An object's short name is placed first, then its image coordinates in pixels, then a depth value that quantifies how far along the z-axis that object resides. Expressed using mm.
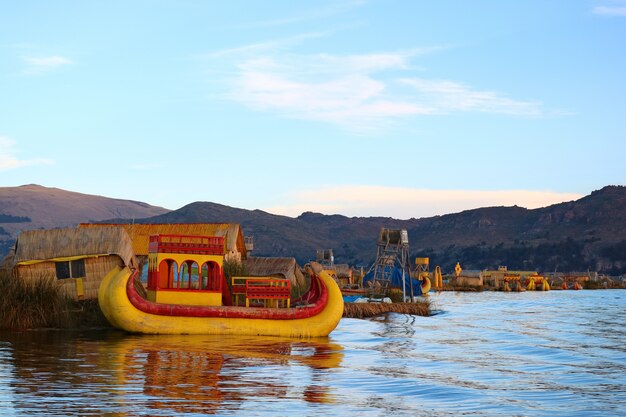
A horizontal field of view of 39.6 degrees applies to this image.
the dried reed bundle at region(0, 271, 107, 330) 25547
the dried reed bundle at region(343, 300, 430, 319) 41281
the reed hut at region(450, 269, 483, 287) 114812
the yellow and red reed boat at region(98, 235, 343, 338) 25984
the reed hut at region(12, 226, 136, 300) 30625
